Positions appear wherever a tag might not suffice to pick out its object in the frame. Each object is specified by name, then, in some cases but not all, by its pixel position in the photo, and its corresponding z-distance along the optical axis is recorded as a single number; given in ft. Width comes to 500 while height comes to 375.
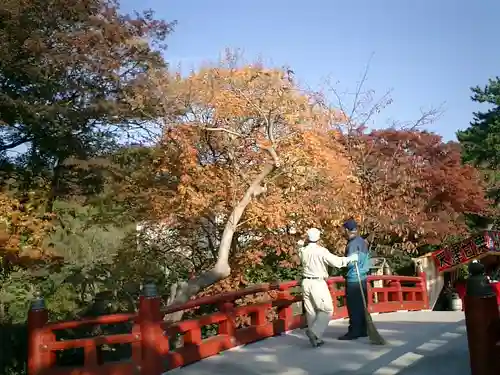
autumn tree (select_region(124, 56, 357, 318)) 45.52
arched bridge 21.80
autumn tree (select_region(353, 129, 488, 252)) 54.39
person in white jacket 26.04
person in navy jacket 28.04
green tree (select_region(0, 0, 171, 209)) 37.06
